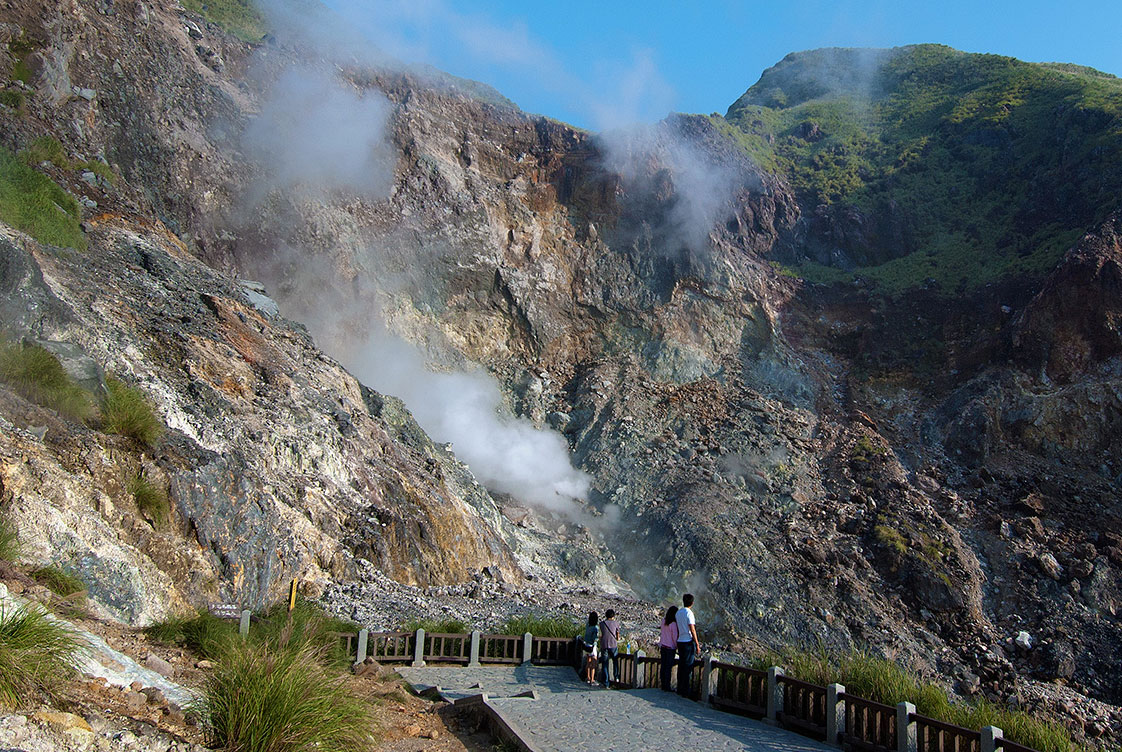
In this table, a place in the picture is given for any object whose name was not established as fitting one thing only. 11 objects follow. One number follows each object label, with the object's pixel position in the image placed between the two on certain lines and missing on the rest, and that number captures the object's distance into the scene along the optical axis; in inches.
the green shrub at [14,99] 877.8
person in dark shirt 427.8
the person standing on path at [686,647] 371.6
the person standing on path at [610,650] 418.3
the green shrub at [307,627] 339.7
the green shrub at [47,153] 848.3
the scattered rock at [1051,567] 909.2
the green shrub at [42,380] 506.6
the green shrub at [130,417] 540.7
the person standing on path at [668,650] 383.9
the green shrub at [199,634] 302.8
